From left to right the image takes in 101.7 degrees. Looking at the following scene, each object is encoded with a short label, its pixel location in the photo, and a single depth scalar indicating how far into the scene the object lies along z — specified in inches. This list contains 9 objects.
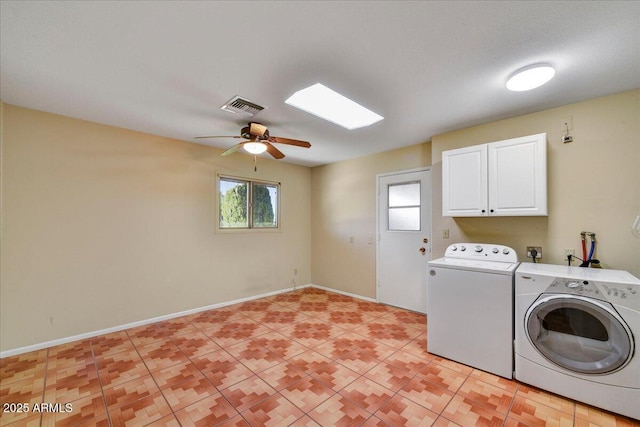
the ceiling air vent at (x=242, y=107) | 98.7
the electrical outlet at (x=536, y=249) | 105.4
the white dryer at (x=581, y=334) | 72.3
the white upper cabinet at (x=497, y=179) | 98.9
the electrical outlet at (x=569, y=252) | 99.0
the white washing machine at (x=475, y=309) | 90.8
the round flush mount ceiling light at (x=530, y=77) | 76.2
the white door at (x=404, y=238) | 152.8
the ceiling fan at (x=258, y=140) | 114.0
